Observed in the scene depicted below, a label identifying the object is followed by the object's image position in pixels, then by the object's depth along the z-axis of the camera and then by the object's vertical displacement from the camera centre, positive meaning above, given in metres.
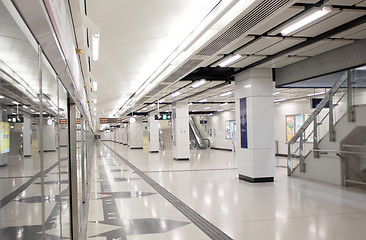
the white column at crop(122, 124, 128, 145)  45.28 -0.38
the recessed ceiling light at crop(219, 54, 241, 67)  7.97 +1.79
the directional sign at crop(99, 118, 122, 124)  30.67 +1.11
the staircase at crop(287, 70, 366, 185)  9.05 -0.37
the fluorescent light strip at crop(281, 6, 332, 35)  4.93 +1.79
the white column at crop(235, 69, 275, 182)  9.65 +0.06
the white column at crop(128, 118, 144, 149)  31.92 -0.28
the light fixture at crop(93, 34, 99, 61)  5.33 +1.54
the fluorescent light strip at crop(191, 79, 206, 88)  10.64 +1.61
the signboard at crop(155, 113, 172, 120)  21.69 +0.92
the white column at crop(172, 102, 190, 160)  17.95 -0.04
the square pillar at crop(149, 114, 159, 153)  25.50 -0.40
